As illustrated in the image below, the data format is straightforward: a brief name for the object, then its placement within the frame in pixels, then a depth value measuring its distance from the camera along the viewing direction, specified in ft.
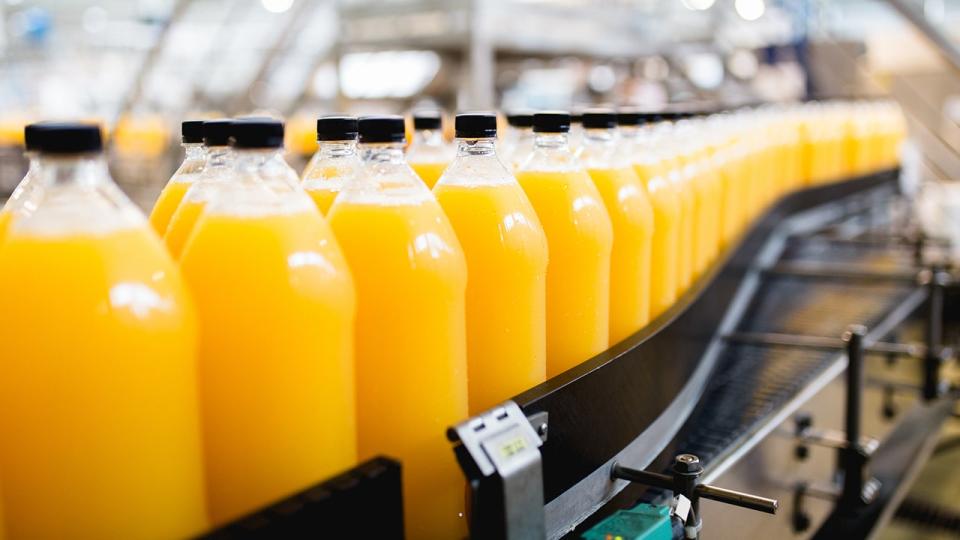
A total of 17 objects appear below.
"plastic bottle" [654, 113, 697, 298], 4.37
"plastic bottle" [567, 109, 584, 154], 3.63
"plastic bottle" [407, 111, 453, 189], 3.36
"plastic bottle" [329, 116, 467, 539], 2.30
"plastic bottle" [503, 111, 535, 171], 3.32
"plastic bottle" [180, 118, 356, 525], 1.97
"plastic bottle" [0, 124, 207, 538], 1.71
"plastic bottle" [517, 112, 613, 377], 3.03
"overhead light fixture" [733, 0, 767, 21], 17.20
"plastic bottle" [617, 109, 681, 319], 3.89
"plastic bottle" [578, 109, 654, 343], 3.45
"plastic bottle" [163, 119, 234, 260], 2.54
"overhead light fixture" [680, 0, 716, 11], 17.13
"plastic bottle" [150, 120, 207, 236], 2.91
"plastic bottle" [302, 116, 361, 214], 2.75
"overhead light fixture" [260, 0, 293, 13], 15.26
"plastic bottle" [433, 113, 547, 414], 2.66
